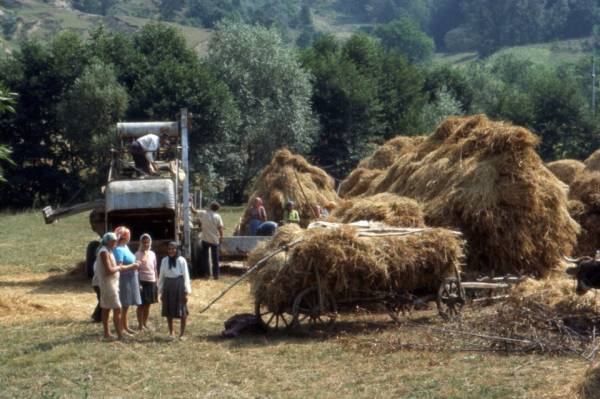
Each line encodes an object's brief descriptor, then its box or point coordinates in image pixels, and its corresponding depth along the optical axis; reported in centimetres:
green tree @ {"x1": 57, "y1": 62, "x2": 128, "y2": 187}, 4462
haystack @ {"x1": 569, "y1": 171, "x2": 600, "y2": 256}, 2084
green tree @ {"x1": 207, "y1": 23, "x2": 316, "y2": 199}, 5138
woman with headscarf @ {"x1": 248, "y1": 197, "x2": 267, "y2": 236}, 2431
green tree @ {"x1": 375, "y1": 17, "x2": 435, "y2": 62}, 14350
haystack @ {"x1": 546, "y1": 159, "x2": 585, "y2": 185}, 3138
